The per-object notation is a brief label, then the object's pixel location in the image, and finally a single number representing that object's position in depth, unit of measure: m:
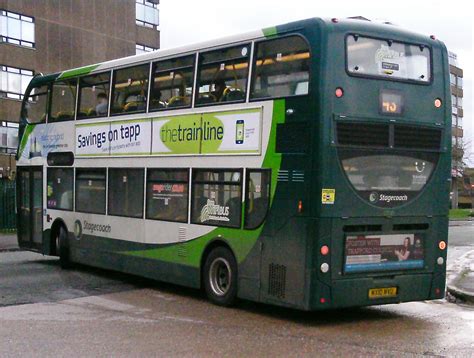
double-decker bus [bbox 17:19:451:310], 9.93
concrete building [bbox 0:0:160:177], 39.34
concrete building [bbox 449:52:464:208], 78.24
